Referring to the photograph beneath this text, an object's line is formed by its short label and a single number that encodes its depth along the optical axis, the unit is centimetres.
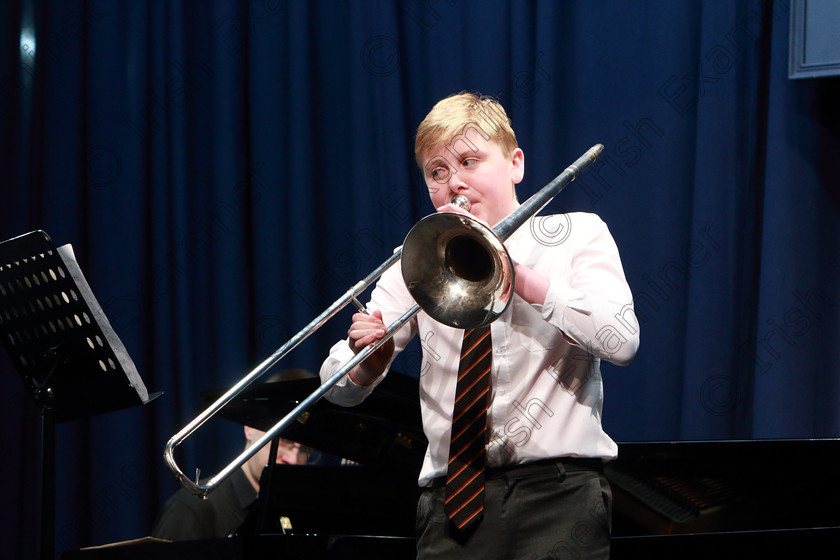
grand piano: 522
